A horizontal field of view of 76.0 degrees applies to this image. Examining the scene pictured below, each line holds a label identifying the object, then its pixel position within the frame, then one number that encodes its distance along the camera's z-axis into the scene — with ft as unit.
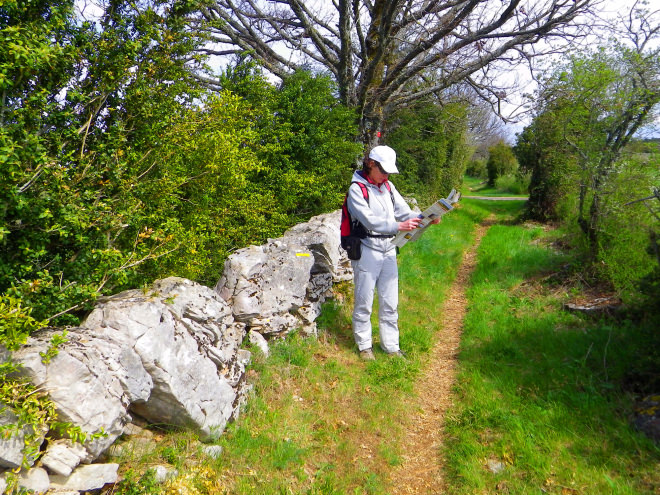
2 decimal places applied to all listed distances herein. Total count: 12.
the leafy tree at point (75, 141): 9.11
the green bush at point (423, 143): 52.08
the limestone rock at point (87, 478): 8.29
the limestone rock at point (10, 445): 7.48
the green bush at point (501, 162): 111.96
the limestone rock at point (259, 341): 16.47
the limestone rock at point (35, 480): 7.71
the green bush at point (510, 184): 87.35
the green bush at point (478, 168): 155.41
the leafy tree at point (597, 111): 23.25
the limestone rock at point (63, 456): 8.20
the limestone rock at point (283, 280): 16.66
